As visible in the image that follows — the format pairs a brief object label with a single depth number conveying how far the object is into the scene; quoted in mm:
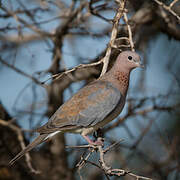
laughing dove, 6152
